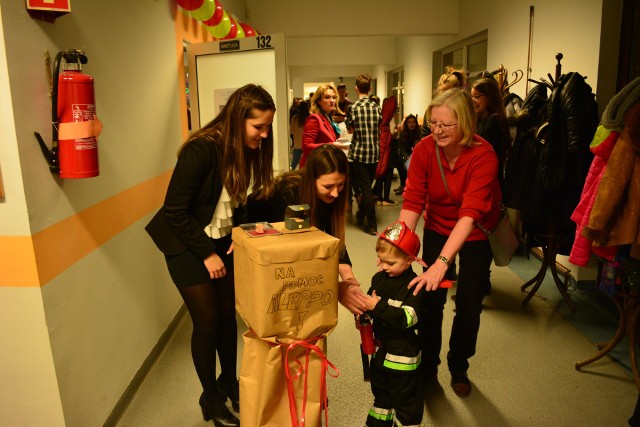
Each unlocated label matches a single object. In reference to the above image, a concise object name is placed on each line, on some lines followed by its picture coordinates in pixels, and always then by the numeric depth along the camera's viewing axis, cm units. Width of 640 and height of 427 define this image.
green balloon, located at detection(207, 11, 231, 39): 351
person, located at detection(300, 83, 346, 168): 397
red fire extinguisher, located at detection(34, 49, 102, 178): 153
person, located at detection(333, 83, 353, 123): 722
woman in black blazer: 166
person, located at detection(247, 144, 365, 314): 161
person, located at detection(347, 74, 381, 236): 483
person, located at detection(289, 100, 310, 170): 613
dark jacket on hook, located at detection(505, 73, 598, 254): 270
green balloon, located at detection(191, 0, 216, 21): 299
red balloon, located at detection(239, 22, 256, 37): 449
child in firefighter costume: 162
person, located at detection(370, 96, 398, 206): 519
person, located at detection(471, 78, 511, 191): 297
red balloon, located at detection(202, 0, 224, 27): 328
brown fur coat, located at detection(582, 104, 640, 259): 193
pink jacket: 210
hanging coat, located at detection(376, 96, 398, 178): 518
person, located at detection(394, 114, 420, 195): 631
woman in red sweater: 184
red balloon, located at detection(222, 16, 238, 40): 379
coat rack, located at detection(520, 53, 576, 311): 310
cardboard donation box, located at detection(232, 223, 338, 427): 121
